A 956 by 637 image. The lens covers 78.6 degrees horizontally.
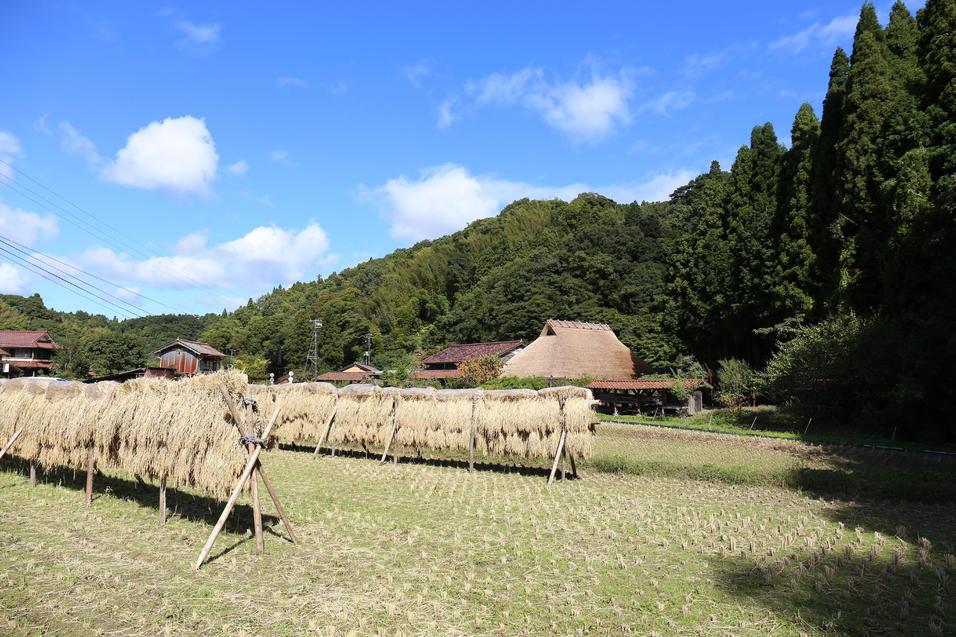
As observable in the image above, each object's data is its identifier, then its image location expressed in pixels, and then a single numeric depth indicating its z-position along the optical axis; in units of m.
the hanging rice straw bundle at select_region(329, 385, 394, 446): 18.27
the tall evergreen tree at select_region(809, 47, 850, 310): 25.84
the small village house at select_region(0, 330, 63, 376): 55.09
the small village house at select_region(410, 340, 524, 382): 51.84
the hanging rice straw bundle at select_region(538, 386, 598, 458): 14.44
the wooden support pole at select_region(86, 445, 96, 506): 10.23
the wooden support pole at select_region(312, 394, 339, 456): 18.97
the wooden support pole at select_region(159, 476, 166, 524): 8.96
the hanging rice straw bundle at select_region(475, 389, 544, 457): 15.27
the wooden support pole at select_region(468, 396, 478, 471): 15.93
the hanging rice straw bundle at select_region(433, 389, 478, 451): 16.52
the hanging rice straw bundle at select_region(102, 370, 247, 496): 8.30
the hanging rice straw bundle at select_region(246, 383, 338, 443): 19.70
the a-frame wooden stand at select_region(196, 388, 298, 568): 7.65
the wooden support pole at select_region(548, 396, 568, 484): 13.95
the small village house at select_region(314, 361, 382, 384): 56.44
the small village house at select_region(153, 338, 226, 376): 55.91
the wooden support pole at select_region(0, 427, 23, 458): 11.99
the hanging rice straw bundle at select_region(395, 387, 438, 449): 17.31
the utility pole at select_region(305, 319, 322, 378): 79.14
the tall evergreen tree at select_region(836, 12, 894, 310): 23.05
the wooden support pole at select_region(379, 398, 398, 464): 17.86
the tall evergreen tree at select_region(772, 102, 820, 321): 27.55
